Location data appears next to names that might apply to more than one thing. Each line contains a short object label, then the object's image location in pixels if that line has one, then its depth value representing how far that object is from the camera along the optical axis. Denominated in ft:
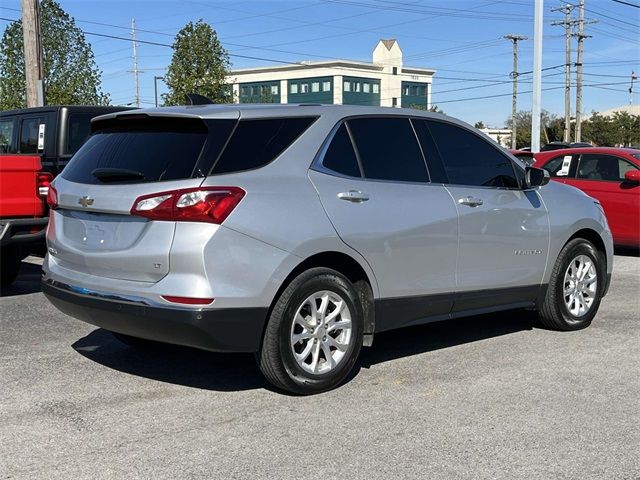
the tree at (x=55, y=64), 74.54
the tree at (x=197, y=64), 114.32
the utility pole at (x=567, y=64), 173.78
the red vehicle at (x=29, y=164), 23.72
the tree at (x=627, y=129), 220.78
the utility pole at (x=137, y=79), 284.96
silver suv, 14.34
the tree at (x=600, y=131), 222.13
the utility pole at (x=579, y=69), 169.07
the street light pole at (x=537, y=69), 66.74
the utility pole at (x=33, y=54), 50.06
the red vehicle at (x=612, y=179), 36.83
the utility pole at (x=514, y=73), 219.98
